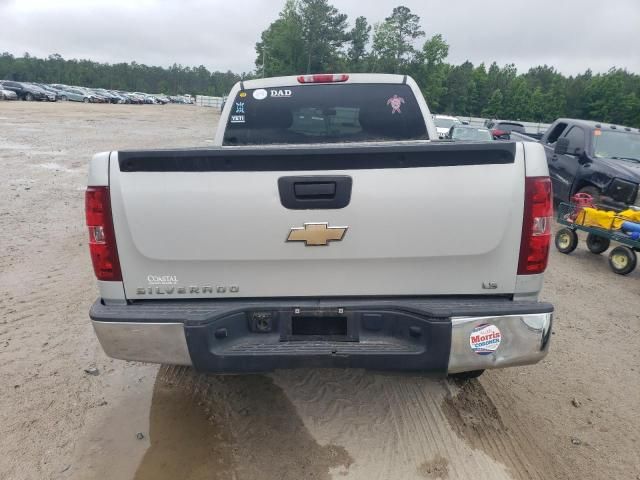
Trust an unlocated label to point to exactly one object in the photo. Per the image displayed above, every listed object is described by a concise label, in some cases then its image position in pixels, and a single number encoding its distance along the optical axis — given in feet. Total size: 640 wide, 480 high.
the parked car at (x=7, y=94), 150.92
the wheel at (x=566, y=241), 24.13
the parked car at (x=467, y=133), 53.51
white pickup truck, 7.95
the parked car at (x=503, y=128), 59.56
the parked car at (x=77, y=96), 195.31
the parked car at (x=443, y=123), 68.64
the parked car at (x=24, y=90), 163.94
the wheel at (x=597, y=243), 24.06
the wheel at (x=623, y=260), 21.15
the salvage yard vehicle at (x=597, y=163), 26.90
